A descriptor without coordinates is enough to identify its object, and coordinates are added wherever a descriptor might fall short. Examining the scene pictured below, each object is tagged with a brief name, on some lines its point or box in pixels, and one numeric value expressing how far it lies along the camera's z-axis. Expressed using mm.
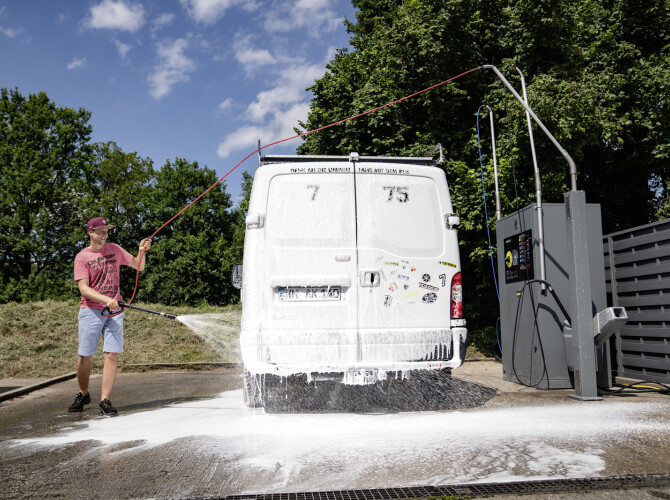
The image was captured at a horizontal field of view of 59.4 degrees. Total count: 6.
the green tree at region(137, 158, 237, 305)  42781
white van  5535
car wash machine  7484
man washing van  6156
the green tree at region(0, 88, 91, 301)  36938
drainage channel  3156
